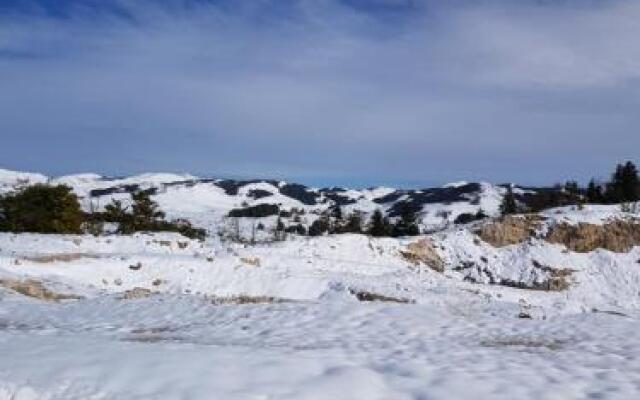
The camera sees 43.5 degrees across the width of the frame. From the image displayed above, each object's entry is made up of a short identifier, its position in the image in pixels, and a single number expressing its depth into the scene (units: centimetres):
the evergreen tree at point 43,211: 5958
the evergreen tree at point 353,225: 11150
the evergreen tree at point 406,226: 9625
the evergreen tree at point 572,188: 13315
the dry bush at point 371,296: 3061
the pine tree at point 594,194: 10194
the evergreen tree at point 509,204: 10984
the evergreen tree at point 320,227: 14850
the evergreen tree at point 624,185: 9412
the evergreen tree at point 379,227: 9921
